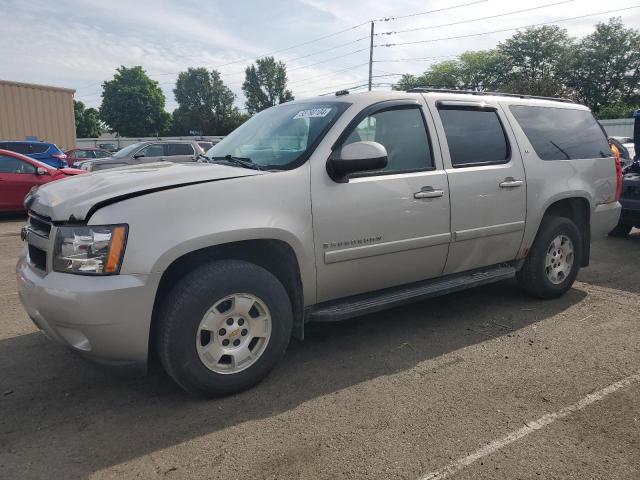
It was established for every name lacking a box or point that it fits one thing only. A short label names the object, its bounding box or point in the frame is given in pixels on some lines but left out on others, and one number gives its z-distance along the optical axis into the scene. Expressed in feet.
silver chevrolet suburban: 8.84
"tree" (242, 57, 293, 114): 306.76
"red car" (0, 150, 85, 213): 34.32
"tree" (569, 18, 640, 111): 201.77
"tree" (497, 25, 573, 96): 219.00
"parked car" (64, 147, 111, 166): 71.16
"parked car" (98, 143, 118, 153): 128.36
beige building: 80.53
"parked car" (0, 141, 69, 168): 52.29
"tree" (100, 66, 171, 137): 242.58
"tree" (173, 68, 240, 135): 293.84
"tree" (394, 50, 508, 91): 244.42
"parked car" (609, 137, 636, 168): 28.46
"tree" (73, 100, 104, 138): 226.38
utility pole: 139.85
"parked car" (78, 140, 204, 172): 49.11
